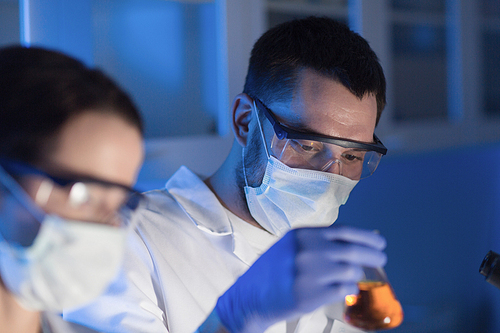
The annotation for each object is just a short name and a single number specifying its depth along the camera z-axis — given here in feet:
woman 3.06
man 3.71
